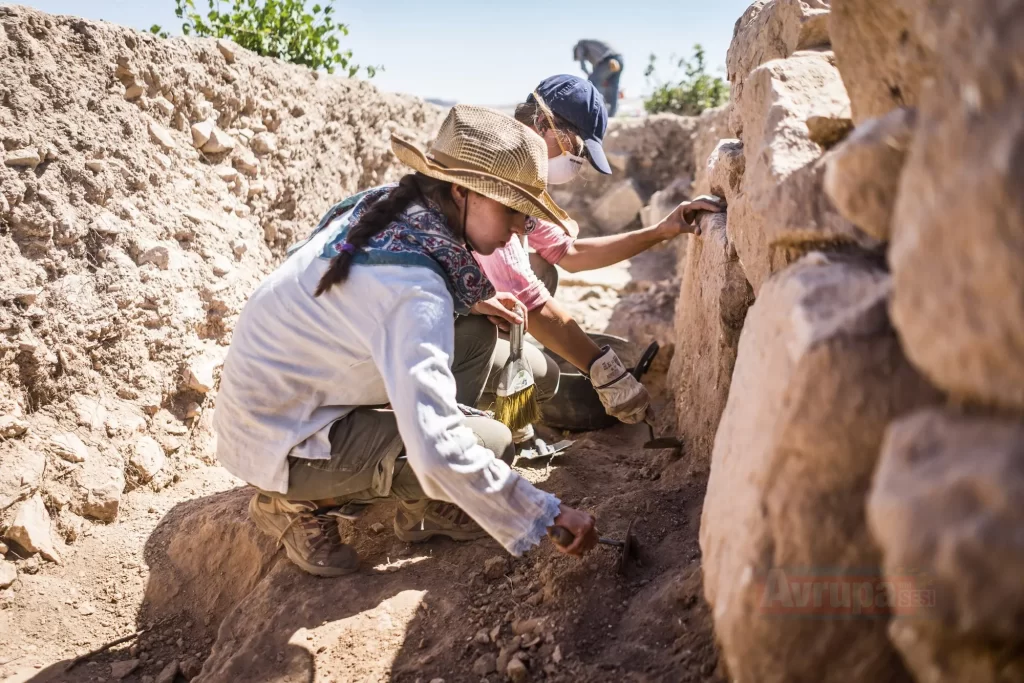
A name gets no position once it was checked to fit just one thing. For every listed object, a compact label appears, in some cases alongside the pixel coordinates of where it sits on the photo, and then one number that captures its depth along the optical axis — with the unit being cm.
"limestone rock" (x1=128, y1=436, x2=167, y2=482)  274
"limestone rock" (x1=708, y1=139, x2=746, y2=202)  223
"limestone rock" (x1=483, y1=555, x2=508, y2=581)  207
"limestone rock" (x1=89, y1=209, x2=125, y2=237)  273
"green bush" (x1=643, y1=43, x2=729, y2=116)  655
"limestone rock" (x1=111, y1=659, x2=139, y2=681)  219
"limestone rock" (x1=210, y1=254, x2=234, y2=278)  317
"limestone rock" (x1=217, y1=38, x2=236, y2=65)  353
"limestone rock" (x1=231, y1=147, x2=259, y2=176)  348
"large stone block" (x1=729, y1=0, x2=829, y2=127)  204
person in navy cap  257
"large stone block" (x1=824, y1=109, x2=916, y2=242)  107
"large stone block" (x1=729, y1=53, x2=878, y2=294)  142
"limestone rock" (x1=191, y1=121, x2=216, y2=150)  327
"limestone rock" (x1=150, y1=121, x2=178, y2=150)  304
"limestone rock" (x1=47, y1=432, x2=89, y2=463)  250
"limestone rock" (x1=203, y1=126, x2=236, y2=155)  333
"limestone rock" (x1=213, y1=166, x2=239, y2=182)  335
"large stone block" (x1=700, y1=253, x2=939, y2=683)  109
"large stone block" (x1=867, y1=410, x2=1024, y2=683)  84
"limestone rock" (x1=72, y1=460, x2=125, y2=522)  255
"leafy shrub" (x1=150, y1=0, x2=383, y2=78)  395
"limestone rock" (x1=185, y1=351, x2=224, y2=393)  299
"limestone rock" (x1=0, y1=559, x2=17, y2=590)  230
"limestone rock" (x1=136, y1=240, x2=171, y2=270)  287
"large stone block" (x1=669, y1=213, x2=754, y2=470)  217
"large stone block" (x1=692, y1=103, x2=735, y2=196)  434
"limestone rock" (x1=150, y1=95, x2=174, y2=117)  308
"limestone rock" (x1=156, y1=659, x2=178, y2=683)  216
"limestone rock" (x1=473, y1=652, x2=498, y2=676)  176
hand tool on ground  275
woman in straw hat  165
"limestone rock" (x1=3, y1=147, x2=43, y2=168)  248
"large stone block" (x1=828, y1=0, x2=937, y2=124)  120
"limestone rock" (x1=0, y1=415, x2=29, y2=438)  239
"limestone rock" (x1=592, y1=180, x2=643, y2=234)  601
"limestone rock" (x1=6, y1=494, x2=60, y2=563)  236
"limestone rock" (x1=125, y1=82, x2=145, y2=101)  297
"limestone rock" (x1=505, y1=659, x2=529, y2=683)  168
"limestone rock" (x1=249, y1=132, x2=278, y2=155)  360
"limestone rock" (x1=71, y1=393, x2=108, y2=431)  262
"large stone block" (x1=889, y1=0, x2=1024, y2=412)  85
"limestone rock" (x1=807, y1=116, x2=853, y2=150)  149
